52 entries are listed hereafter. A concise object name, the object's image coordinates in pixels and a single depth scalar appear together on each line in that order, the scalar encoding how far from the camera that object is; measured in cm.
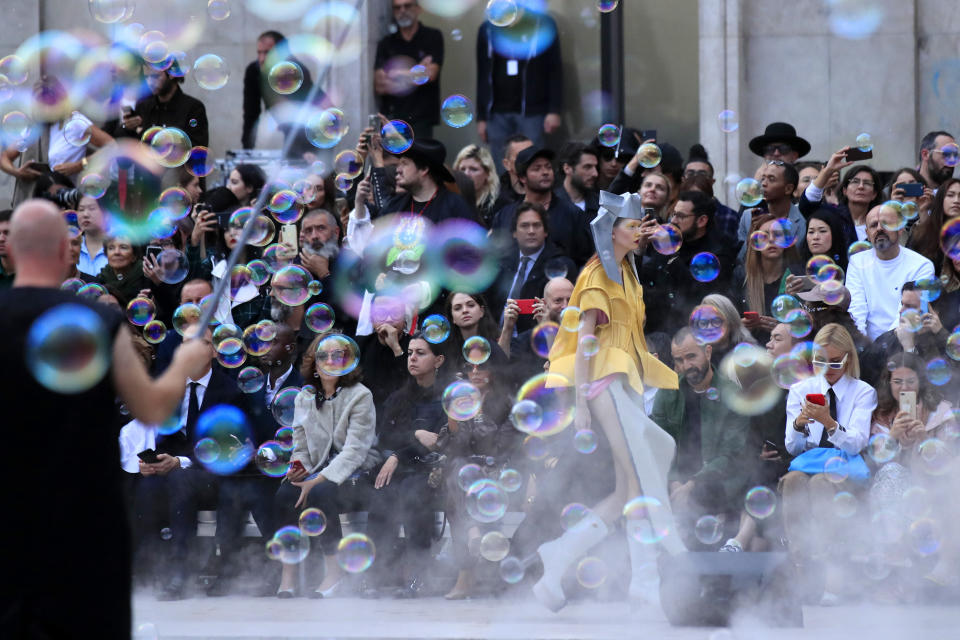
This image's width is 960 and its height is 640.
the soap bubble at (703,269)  1945
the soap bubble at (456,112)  2122
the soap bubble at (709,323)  1789
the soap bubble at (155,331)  1925
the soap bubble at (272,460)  1802
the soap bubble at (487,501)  1672
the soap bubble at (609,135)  2123
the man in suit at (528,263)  1995
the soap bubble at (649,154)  2022
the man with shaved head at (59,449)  905
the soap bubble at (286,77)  2152
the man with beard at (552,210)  2078
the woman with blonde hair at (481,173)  2184
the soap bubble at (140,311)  1941
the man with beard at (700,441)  1756
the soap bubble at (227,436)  1833
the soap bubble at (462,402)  1745
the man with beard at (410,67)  2627
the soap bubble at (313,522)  1759
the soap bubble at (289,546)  1659
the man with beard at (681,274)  1975
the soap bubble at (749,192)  1958
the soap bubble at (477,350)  1834
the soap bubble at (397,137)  2075
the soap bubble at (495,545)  1678
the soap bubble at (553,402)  1677
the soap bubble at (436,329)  1855
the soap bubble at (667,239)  1903
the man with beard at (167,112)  2381
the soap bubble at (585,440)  1634
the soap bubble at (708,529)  1653
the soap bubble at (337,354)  1830
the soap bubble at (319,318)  1952
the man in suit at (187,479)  1878
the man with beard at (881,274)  1903
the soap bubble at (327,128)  2025
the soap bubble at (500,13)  2069
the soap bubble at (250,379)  1883
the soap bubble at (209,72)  2098
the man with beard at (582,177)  2173
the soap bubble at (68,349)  924
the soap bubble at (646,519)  1596
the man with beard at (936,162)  2069
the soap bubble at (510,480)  1712
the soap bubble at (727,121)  2491
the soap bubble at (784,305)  1784
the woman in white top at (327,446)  1839
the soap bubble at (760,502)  1661
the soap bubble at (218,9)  2203
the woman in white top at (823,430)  1709
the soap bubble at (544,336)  1817
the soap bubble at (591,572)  1609
